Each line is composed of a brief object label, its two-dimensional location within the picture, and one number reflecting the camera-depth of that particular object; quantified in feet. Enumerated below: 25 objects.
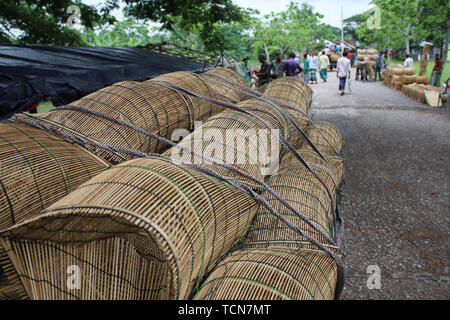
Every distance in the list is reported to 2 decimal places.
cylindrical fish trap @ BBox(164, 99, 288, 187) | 6.82
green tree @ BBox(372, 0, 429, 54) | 33.60
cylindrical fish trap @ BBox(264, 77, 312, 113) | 14.62
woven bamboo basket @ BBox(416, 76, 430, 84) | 36.19
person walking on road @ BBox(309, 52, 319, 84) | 46.88
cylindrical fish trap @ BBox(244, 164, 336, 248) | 7.03
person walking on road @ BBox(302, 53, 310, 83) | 44.83
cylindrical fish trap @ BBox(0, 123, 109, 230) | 5.16
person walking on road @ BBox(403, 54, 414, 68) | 39.84
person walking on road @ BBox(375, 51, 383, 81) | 48.75
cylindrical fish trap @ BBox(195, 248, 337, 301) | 5.00
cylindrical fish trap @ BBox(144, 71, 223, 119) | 9.96
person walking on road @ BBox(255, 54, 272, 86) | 27.17
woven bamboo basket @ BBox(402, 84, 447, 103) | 29.71
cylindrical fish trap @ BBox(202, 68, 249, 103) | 12.35
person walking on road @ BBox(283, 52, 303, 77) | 28.76
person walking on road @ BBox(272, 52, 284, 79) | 29.71
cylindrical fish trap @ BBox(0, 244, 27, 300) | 4.81
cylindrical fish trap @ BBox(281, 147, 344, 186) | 10.50
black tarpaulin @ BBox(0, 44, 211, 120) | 10.06
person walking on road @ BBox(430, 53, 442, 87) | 34.12
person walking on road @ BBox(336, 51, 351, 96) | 32.68
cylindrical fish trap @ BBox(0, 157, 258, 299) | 4.02
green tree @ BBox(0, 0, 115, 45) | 22.80
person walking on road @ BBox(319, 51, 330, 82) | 47.65
